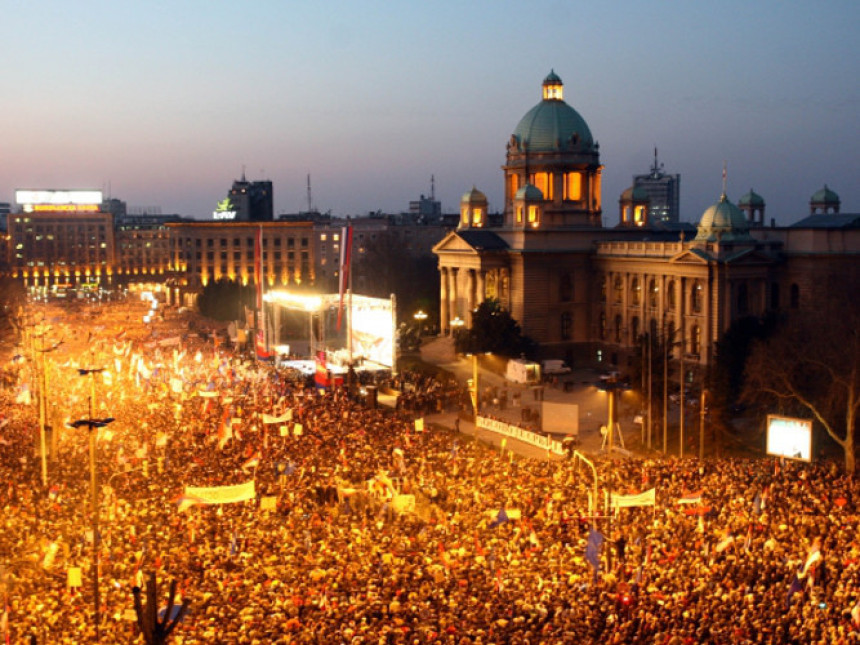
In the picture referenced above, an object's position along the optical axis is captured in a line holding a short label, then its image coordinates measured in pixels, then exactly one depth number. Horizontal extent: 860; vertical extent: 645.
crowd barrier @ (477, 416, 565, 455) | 43.81
